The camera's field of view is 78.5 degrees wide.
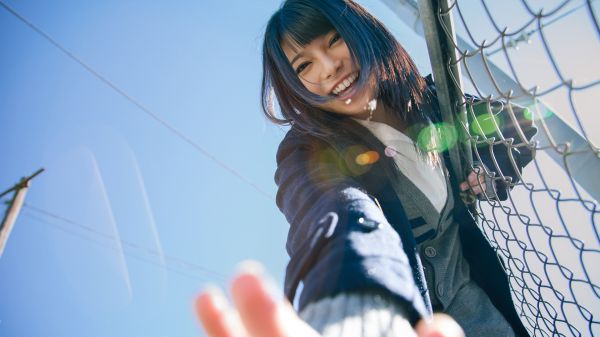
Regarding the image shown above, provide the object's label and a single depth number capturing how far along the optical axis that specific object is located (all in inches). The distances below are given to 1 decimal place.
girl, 30.2
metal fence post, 31.2
